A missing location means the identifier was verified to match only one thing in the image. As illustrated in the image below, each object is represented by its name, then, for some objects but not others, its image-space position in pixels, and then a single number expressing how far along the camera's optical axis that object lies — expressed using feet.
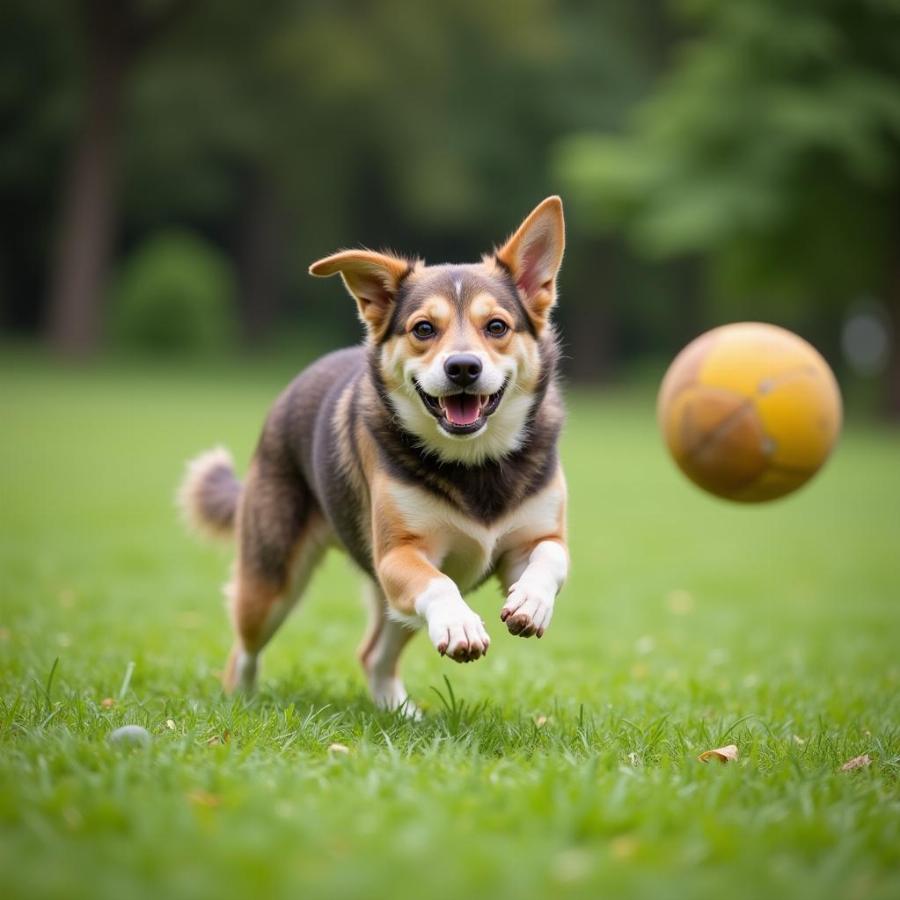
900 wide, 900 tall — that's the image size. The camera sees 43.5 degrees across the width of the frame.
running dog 14.93
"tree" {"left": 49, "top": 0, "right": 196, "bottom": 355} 105.29
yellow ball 17.87
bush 127.34
